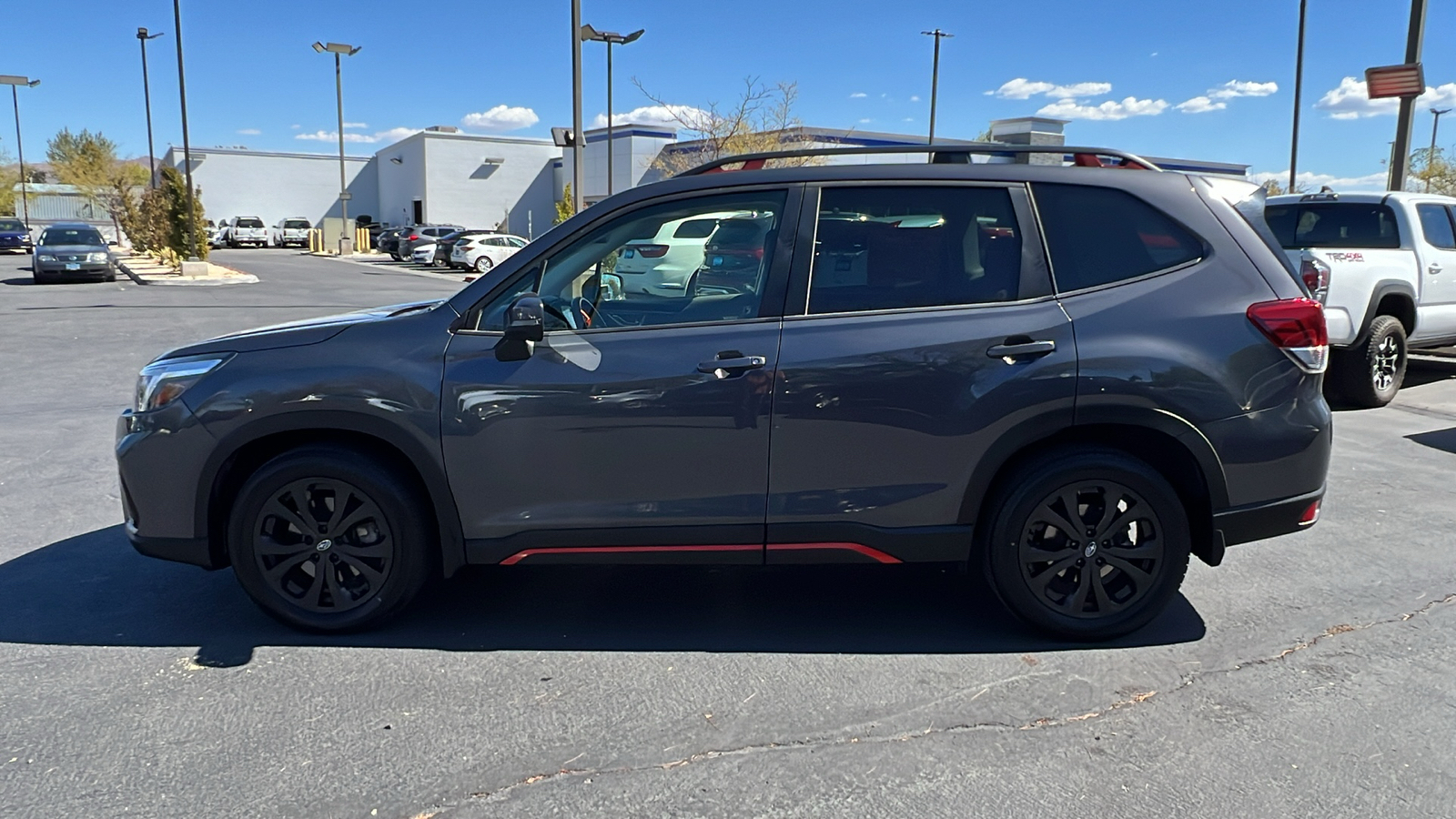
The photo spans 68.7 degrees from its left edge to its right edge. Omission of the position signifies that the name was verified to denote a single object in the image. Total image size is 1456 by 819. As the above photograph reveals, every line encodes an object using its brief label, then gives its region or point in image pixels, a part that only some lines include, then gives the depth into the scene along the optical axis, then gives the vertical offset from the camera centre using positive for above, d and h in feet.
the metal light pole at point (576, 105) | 53.06 +7.22
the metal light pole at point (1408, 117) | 41.86 +5.78
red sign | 41.55 +7.07
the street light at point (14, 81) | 188.55 +27.39
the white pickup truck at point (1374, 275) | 30.25 -0.35
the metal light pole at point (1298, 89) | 95.09 +15.14
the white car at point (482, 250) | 115.55 -0.49
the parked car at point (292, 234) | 198.59 +1.48
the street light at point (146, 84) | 141.48 +21.22
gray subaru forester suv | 12.64 -1.85
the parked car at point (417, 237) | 136.05 +1.00
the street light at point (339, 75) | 160.56 +25.74
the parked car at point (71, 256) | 82.28 -1.37
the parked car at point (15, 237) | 135.13 +0.05
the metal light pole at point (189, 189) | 95.14 +4.63
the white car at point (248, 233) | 188.65 +1.42
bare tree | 103.19 +11.40
